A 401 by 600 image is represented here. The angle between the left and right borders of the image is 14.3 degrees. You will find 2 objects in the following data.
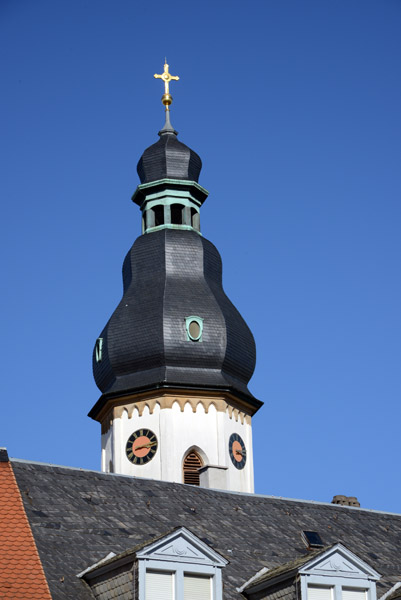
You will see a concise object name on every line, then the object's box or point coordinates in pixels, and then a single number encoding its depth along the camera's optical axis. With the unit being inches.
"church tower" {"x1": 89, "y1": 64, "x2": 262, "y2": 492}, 2394.2
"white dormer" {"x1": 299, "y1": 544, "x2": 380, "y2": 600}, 1257.4
